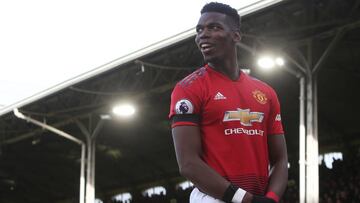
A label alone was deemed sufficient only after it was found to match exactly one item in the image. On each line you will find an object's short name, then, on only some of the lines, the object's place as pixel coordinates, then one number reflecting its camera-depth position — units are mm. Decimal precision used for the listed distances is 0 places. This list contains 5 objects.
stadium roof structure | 12703
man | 2715
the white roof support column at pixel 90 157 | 17984
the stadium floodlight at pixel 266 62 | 13031
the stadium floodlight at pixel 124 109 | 17472
